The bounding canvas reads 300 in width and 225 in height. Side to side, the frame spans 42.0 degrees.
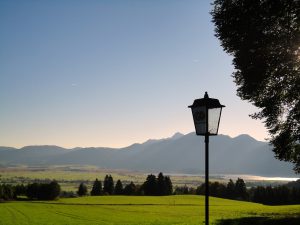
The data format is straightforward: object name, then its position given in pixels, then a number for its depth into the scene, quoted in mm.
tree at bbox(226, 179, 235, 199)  142625
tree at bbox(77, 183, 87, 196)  154625
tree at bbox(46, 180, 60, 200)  129125
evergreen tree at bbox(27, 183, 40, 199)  132000
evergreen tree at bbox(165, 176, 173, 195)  149625
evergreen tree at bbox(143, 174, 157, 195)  148375
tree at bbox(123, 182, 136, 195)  149750
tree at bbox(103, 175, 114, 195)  156250
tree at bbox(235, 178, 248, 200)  139500
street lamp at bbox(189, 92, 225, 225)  12586
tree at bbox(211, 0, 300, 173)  21172
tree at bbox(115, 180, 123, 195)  152875
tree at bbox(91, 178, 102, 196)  151750
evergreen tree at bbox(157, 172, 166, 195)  148125
